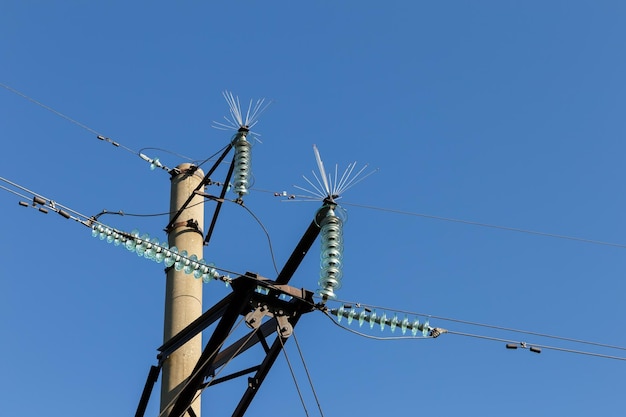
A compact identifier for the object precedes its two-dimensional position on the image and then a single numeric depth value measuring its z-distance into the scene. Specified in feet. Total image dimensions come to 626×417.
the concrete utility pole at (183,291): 36.37
